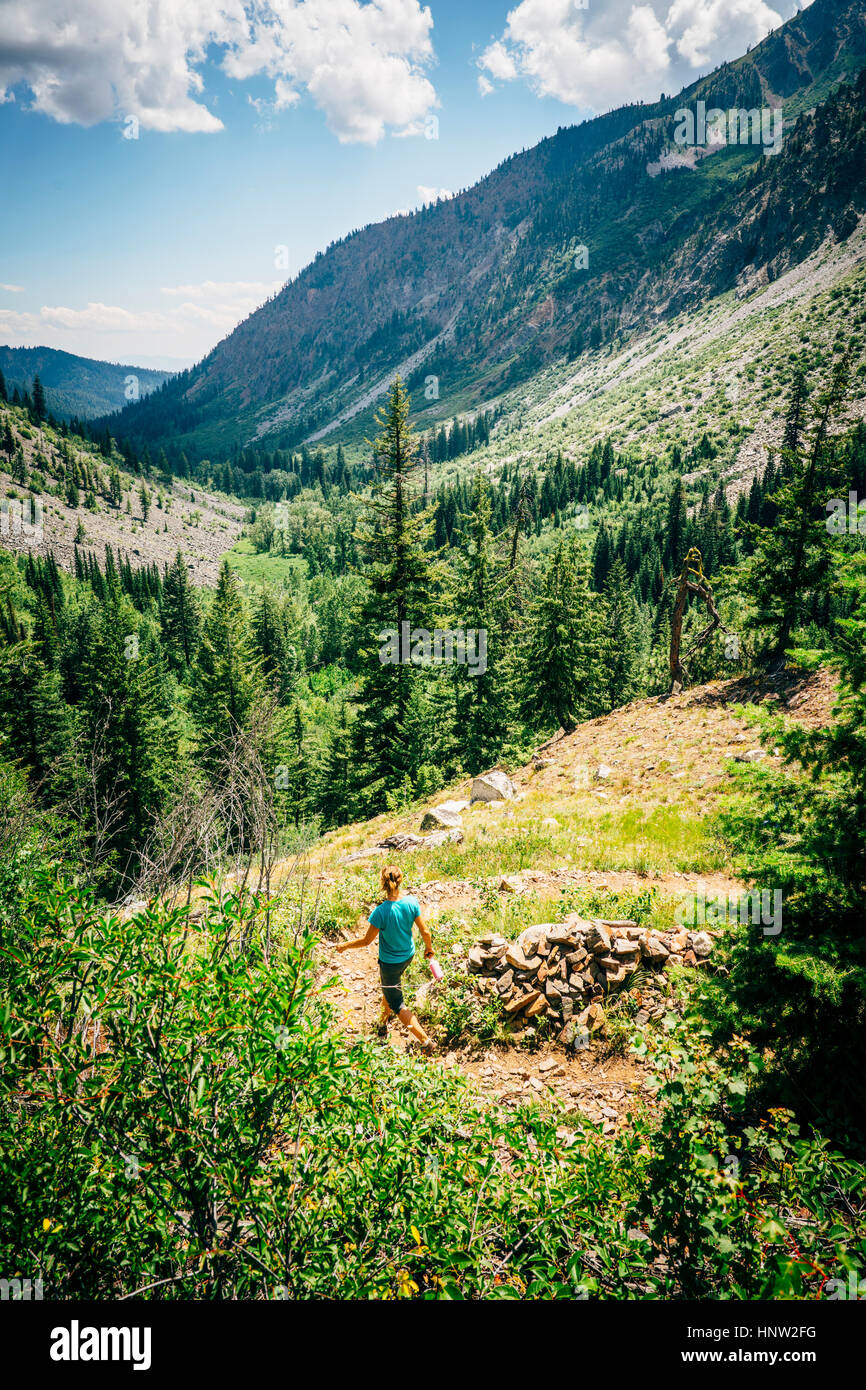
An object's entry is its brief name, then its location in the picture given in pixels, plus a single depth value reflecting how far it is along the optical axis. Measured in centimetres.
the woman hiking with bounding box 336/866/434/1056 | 658
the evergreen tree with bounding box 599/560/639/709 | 5131
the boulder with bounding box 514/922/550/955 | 758
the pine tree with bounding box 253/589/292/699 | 5923
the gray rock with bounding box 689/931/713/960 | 739
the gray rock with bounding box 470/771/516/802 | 1730
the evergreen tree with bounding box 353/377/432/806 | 2022
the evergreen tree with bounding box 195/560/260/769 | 2956
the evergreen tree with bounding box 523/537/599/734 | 2558
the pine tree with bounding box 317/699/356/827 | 3694
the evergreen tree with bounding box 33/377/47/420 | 15475
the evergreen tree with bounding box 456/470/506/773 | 2577
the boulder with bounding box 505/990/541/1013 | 703
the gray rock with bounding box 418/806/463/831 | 1495
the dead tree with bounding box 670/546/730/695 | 2114
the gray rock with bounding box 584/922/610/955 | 738
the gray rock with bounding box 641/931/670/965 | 738
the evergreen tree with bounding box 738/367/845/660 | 2014
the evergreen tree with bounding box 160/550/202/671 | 8538
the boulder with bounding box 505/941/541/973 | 734
